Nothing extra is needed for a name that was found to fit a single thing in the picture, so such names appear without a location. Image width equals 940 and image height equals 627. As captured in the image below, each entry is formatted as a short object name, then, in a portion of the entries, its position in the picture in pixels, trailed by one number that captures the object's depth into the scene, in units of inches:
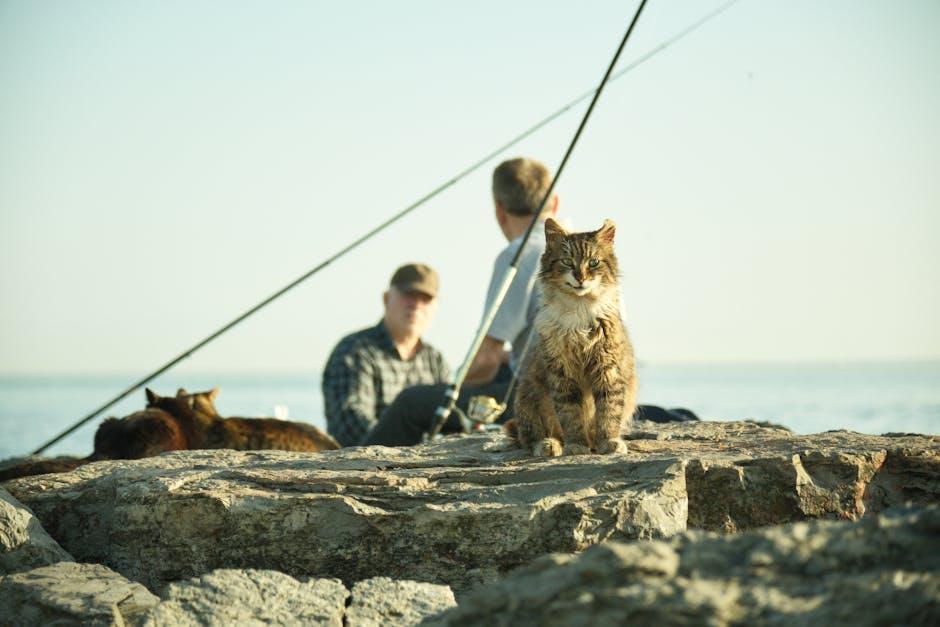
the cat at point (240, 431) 296.2
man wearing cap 355.9
